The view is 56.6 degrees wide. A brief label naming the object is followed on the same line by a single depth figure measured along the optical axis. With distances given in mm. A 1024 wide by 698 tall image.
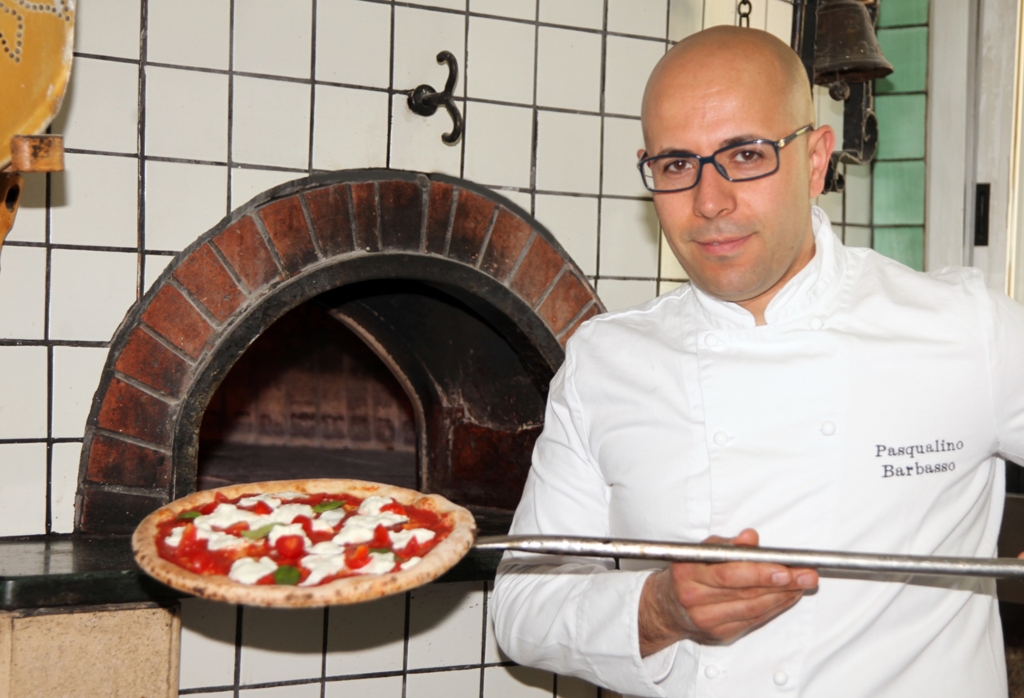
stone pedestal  1864
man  1478
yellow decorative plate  1608
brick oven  2066
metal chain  2654
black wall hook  2262
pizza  1272
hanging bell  2654
